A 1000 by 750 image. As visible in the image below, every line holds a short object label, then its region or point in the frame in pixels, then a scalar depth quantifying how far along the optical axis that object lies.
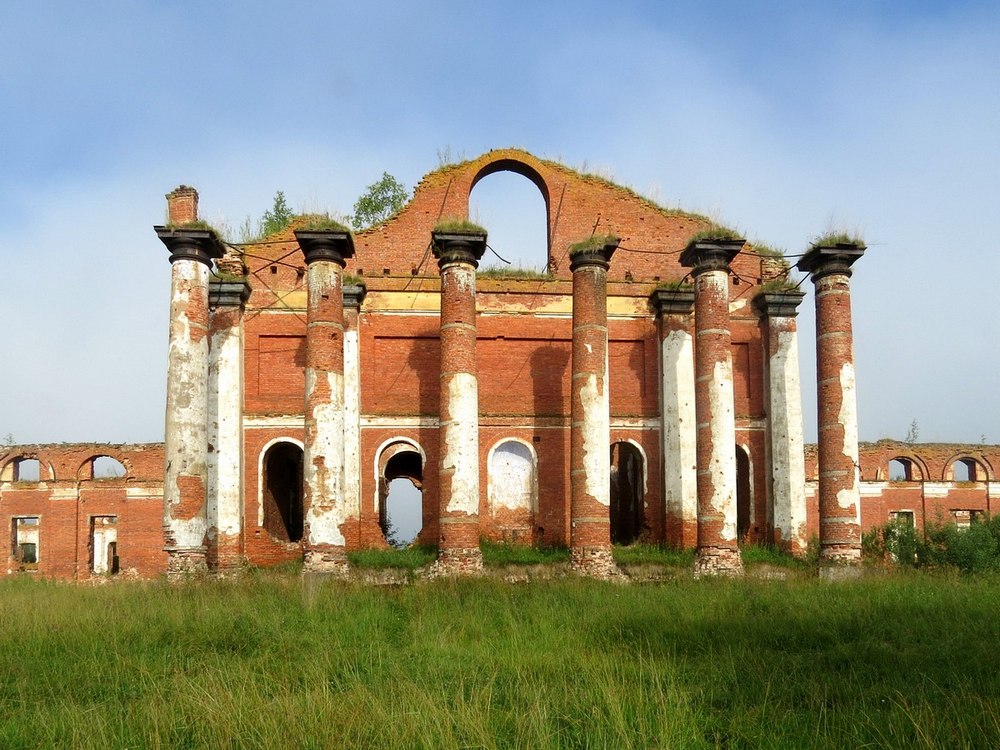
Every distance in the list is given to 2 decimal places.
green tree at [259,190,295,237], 37.16
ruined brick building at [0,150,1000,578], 17.00
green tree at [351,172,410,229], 37.12
